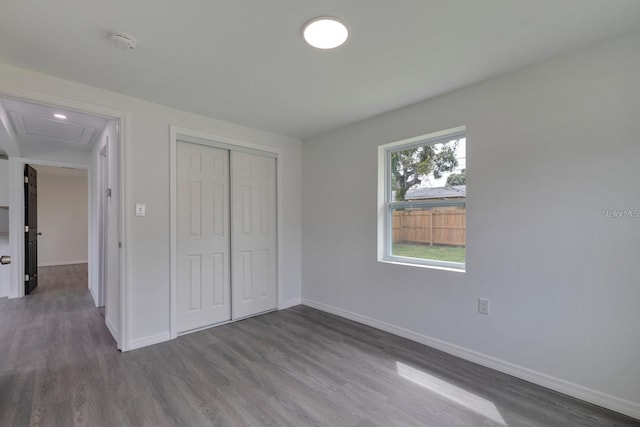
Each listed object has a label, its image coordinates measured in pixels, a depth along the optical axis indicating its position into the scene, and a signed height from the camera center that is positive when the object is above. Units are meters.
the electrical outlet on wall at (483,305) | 2.36 -0.76
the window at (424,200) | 2.66 +0.12
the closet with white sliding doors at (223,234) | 3.07 -0.25
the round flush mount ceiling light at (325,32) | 1.66 +1.08
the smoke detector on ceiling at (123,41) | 1.75 +1.05
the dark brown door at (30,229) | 4.53 -0.28
